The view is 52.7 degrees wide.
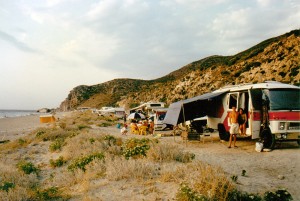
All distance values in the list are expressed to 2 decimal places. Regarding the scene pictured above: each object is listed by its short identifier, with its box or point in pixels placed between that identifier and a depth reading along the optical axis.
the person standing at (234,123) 13.40
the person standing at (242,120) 13.73
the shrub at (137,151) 10.21
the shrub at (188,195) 5.50
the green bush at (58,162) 11.94
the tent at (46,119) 50.89
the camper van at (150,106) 40.46
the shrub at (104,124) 34.97
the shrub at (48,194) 7.21
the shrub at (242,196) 5.86
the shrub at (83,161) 9.69
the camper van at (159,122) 26.48
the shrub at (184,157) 9.67
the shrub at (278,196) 5.97
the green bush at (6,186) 7.81
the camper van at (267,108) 12.46
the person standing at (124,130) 22.89
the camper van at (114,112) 57.02
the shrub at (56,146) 15.69
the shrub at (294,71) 32.46
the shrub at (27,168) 10.68
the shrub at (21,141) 19.15
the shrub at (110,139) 14.43
